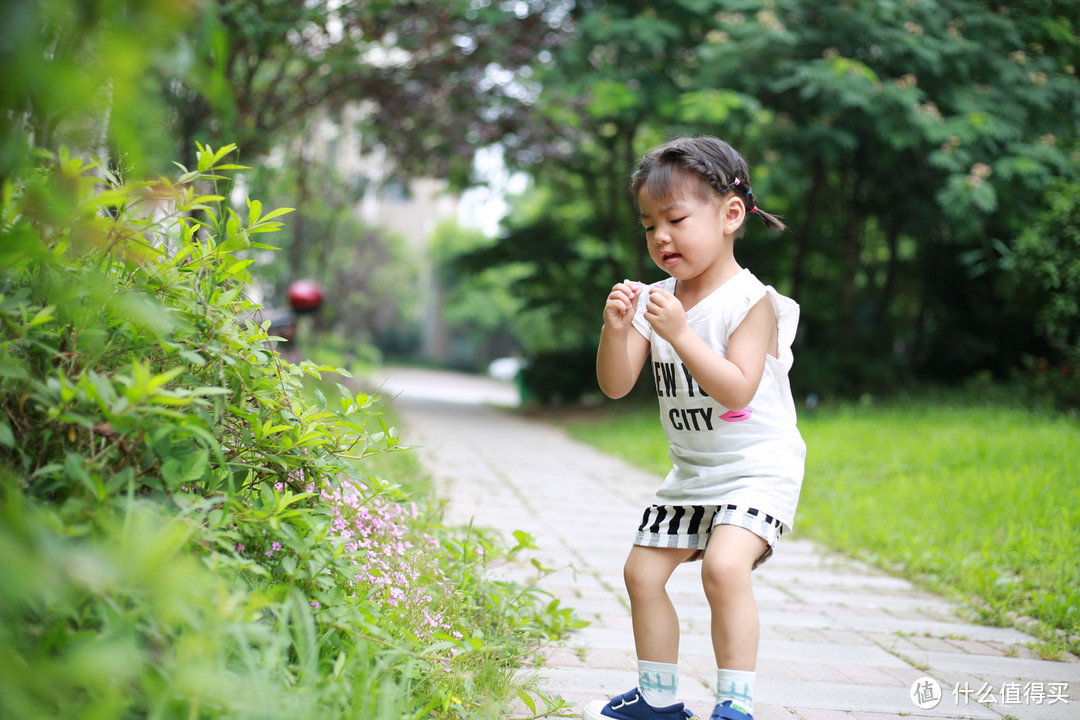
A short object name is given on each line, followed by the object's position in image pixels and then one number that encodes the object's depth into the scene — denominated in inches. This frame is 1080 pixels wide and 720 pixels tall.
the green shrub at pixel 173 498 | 48.3
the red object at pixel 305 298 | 328.8
